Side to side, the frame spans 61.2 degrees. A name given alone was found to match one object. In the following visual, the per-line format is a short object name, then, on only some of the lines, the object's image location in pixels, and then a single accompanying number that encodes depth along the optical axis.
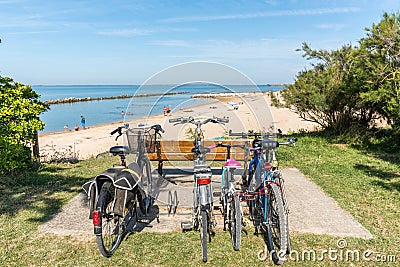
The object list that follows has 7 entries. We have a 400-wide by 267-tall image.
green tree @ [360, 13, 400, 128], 8.18
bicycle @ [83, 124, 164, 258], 3.60
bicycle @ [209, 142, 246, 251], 3.67
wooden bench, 6.53
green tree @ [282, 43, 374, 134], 10.40
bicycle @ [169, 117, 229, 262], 3.56
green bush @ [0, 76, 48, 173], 6.51
